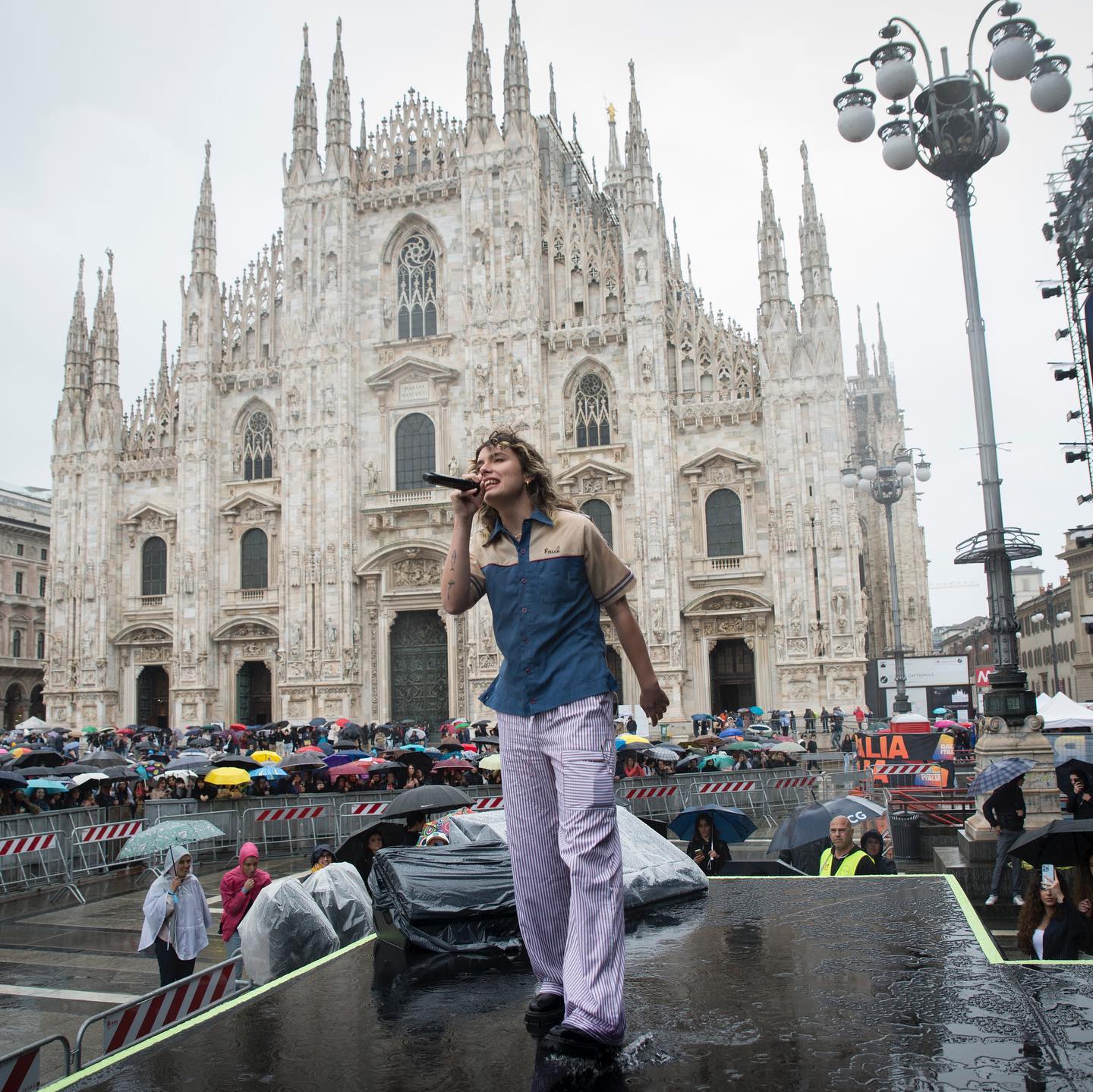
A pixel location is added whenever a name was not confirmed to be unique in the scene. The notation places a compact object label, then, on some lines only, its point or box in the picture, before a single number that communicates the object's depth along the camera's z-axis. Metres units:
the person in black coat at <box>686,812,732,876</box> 7.35
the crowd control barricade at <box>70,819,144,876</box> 12.66
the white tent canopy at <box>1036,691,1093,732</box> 17.16
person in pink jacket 6.73
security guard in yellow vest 6.49
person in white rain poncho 6.91
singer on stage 2.77
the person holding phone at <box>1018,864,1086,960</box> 5.50
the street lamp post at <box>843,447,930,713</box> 22.67
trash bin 12.11
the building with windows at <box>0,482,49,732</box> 48.97
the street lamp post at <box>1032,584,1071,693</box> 39.38
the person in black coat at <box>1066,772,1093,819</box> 8.23
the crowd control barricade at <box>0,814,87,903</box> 11.92
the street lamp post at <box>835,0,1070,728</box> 10.38
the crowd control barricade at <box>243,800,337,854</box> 14.12
